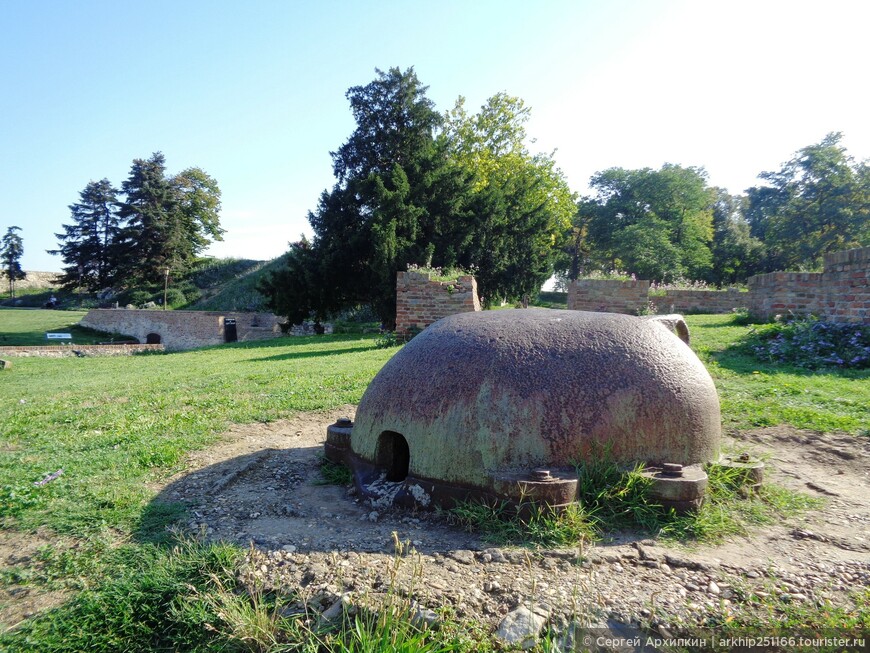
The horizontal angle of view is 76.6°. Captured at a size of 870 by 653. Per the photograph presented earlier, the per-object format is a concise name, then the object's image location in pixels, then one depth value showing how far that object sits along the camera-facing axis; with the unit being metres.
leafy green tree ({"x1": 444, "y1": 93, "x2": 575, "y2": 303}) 22.34
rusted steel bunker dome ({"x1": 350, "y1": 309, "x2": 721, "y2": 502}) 3.16
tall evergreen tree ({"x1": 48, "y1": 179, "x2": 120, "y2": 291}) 42.19
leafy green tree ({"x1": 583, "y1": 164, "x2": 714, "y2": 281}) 38.19
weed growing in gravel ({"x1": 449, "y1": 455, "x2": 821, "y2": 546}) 2.96
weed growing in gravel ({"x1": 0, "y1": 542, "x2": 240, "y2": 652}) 2.55
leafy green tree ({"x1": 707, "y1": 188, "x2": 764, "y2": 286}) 38.94
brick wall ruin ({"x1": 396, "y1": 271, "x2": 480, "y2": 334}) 11.65
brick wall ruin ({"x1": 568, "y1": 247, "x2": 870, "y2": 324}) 9.22
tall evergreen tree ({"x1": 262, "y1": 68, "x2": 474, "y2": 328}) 19.25
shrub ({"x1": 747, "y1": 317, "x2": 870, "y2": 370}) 7.77
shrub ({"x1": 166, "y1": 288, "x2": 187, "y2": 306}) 38.36
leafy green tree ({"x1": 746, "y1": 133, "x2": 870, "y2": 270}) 31.83
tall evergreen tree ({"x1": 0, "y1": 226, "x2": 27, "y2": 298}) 50.56
